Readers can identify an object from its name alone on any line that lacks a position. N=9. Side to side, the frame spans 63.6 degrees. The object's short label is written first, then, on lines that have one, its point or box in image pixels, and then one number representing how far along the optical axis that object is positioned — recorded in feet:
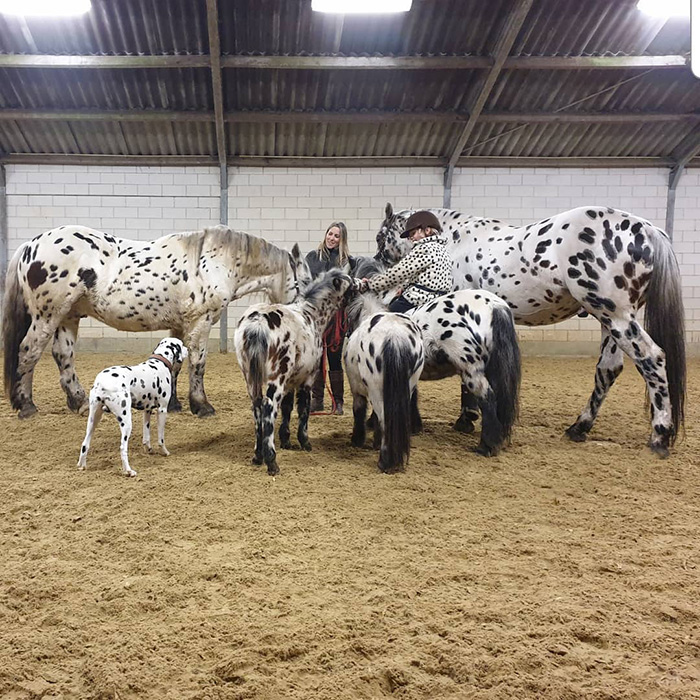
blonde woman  18.06
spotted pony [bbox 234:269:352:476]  12.54
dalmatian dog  11.94
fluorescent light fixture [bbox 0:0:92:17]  25.00
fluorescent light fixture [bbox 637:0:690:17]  25.40
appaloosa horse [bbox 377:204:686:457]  14.80
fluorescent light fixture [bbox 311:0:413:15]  25.13
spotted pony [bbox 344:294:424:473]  12.18
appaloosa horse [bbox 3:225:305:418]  18.61
